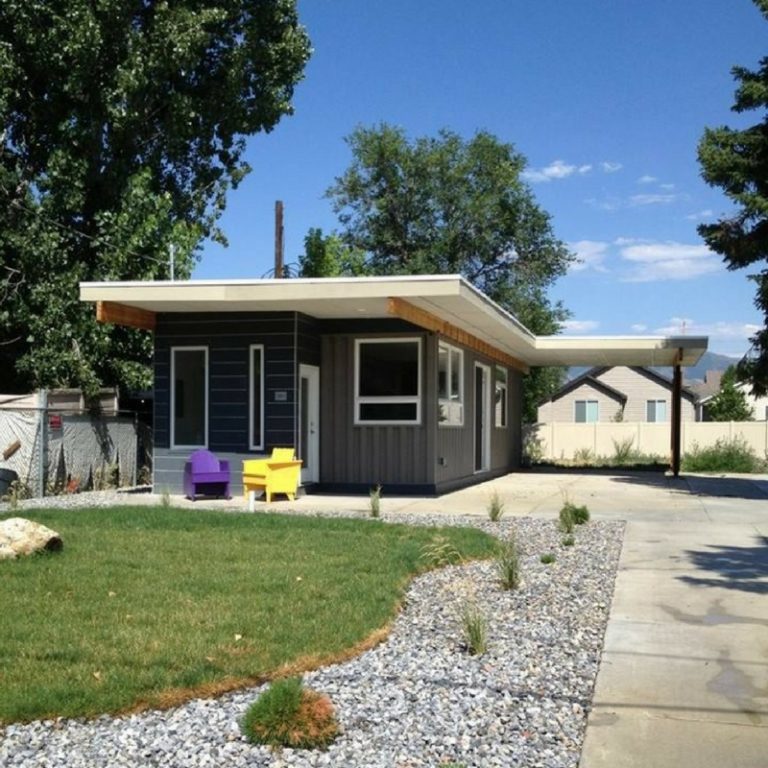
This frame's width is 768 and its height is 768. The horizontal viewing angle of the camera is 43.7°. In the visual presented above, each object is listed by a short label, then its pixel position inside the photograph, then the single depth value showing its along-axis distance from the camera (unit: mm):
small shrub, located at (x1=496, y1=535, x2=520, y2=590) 7887
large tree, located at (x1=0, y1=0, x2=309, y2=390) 20516
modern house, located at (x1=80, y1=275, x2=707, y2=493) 15641
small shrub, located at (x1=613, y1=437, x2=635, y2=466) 31606
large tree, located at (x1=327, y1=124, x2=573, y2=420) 36219
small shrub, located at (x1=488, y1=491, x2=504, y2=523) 12359
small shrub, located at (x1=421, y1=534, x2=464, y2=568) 8938
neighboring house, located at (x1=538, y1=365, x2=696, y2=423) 54250
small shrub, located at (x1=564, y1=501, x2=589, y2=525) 11820
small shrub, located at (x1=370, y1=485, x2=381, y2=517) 12438
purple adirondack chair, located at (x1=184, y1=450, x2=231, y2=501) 15102
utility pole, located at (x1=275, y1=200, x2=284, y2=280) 28953
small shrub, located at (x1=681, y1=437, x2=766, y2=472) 27438
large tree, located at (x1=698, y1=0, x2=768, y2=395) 16781
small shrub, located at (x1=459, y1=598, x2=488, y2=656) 5973
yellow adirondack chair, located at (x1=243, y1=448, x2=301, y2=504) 14680
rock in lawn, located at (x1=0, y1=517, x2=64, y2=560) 8336
